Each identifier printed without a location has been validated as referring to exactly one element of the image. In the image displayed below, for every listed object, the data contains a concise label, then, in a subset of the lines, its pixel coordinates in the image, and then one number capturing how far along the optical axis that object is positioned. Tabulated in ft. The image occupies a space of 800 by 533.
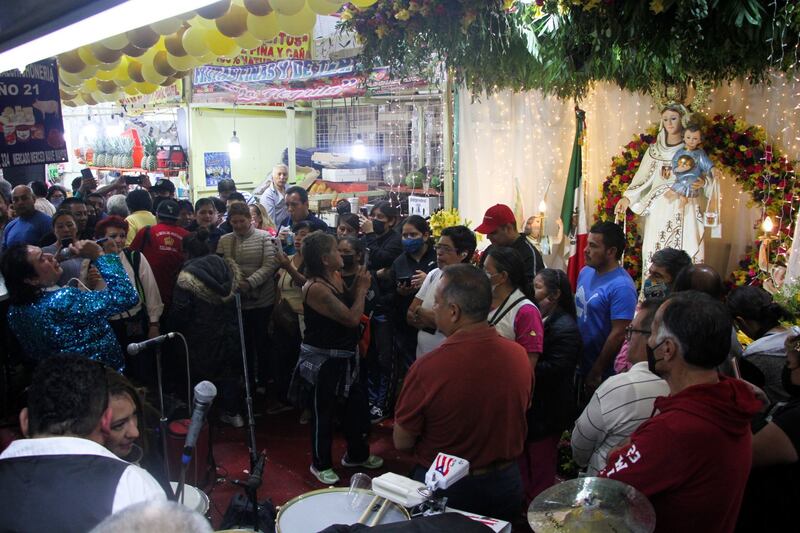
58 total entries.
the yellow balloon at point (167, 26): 17.33
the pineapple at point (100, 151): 45.37
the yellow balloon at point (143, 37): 18.18
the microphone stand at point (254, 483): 7.54
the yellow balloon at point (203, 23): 19.73
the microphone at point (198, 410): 6.85
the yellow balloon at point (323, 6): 16.26
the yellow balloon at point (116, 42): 18.32
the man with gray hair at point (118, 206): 21.29
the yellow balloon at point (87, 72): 22.00
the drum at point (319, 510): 7.38
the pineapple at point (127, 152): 42.68
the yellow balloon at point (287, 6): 16.15
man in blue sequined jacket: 11.85
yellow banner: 31.55
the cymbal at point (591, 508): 5.62
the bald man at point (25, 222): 19.94
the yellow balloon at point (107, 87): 25.89
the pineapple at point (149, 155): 39.04
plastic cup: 7.56
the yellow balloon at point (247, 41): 18.51
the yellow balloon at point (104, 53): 20.35
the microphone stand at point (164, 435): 8.63
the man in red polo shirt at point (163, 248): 17.29
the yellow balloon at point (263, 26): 17.22
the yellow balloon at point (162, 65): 22.21
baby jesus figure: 19.39
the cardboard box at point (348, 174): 31.83
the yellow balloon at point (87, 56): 20.76
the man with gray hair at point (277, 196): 26.61
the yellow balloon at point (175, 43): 20.85
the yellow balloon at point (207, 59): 21.13
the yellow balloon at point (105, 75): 24.09
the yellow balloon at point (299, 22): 17.01
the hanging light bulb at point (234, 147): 34.12
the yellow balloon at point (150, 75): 22.99
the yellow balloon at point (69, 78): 22.15
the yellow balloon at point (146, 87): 24.98
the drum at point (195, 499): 9.34
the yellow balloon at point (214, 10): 14.82
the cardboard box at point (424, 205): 25.26
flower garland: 18.45
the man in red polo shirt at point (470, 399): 8.32
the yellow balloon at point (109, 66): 22.38
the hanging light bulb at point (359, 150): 32.86
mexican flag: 22.94
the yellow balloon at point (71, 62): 21.13
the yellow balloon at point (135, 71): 23.71
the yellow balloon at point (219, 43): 19.84
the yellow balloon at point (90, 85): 25.80
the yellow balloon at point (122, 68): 23.79
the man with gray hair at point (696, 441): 6.28
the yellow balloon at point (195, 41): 20.01
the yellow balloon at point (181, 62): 21.40
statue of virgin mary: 19.88
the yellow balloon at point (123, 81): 24.61
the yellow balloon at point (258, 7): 16.74
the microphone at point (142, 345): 9.05
